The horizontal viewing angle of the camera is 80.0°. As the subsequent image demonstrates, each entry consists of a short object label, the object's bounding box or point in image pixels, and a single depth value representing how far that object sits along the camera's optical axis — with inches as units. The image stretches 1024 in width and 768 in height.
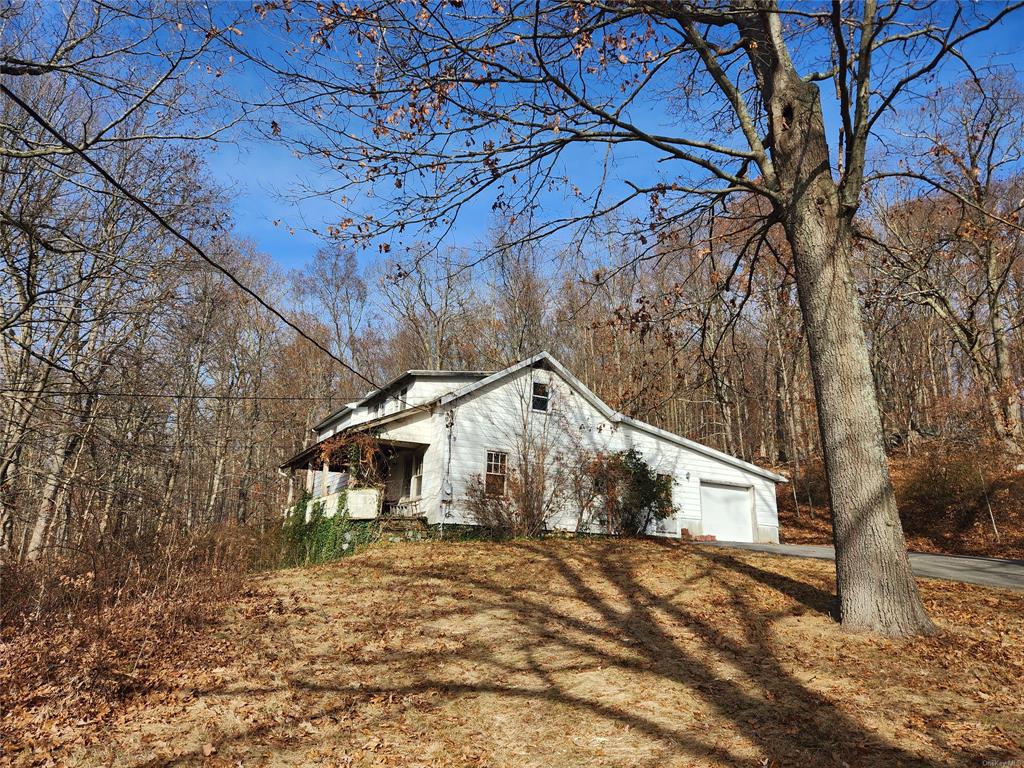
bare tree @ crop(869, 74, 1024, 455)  564.7
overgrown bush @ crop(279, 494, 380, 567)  518.9
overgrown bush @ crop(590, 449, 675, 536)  729.6
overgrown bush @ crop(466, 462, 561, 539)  641.9
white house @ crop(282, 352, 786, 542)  677.3
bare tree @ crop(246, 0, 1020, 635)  242.5
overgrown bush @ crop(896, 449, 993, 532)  724.0
